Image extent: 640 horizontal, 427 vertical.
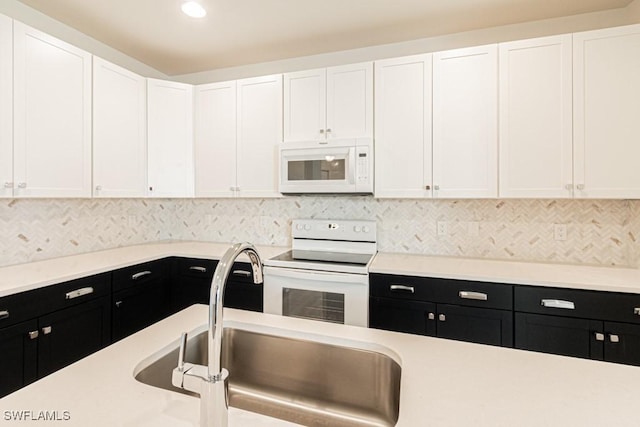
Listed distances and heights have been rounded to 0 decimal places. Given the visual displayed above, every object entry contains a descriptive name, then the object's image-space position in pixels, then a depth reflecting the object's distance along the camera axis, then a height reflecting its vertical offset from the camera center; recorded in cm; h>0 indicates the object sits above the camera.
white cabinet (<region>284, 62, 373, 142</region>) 238 +85
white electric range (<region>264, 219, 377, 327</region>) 211 -43
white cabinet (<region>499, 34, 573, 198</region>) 197 +61
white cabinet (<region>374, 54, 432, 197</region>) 224 +63
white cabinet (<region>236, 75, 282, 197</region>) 261 +66
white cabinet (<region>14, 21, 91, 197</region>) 183 +60
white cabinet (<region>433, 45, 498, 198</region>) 211 +62
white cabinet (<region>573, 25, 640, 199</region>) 186 +61
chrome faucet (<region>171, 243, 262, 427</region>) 58 -30
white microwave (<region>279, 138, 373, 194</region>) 233 +36
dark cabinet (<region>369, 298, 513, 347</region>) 185 -64
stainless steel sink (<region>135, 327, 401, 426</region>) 96 -52
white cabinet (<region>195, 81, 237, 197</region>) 275 +65
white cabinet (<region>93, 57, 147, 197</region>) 229 +63
